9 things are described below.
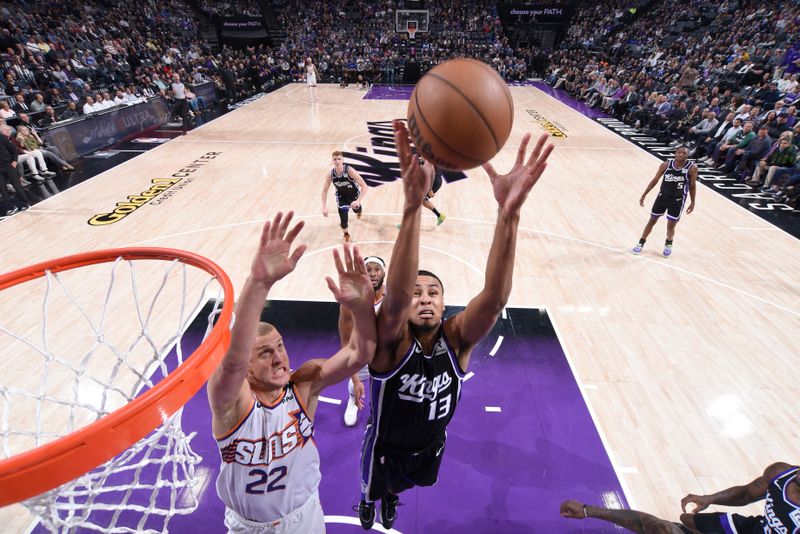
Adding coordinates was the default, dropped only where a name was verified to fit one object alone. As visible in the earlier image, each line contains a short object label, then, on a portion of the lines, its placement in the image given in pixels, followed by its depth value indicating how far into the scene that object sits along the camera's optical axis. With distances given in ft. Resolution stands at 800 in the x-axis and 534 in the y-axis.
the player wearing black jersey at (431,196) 23.81
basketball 6.27
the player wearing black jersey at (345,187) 20.85
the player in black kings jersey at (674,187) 19.97
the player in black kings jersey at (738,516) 7.13
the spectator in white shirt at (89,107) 37.76
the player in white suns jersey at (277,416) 5.69
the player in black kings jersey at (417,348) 5.64
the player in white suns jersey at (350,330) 10.84
